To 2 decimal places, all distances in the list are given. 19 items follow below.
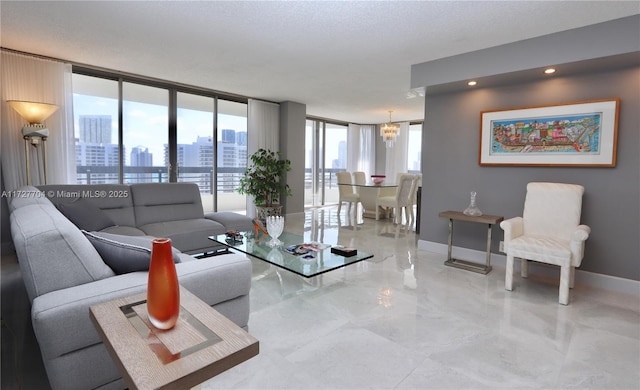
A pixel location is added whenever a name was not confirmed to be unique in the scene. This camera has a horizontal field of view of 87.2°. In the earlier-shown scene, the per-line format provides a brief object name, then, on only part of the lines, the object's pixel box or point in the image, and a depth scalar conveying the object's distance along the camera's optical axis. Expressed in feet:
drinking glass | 10.34
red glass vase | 3.51
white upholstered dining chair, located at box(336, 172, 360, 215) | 23.79
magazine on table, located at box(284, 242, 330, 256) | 9.70
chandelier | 24.95
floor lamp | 11.95
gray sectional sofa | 4.34
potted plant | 20.35
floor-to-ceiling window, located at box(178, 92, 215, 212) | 18.60
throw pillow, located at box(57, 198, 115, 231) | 9.63
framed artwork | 10.29
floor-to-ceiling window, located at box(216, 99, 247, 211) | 20.56
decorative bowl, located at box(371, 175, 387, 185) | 23.02
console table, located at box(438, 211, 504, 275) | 11.53
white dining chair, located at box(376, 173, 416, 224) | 20.30
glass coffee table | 8.53
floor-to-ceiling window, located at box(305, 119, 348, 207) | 28.45
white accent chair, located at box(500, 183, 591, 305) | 8.95
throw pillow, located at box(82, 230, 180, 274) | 5.45
